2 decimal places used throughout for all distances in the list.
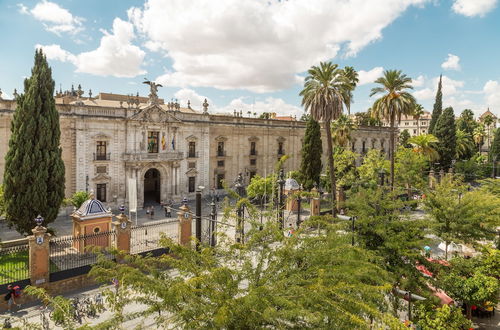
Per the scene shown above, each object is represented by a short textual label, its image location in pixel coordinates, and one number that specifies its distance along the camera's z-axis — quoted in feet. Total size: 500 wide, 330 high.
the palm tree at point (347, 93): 78.50
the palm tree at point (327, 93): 77.71
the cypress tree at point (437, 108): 169.68
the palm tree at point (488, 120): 212.84
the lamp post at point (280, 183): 60.29
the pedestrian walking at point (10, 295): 42.27
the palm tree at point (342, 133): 125.29
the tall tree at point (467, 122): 195.11
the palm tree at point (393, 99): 86.99
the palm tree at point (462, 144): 161.79
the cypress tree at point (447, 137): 149.38
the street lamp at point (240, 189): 53.18
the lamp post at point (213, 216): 56.75
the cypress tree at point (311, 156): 111.45
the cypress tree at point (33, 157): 60.23
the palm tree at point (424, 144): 115.97
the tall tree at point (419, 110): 168.88
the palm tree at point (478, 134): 196.24
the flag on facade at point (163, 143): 103.81
